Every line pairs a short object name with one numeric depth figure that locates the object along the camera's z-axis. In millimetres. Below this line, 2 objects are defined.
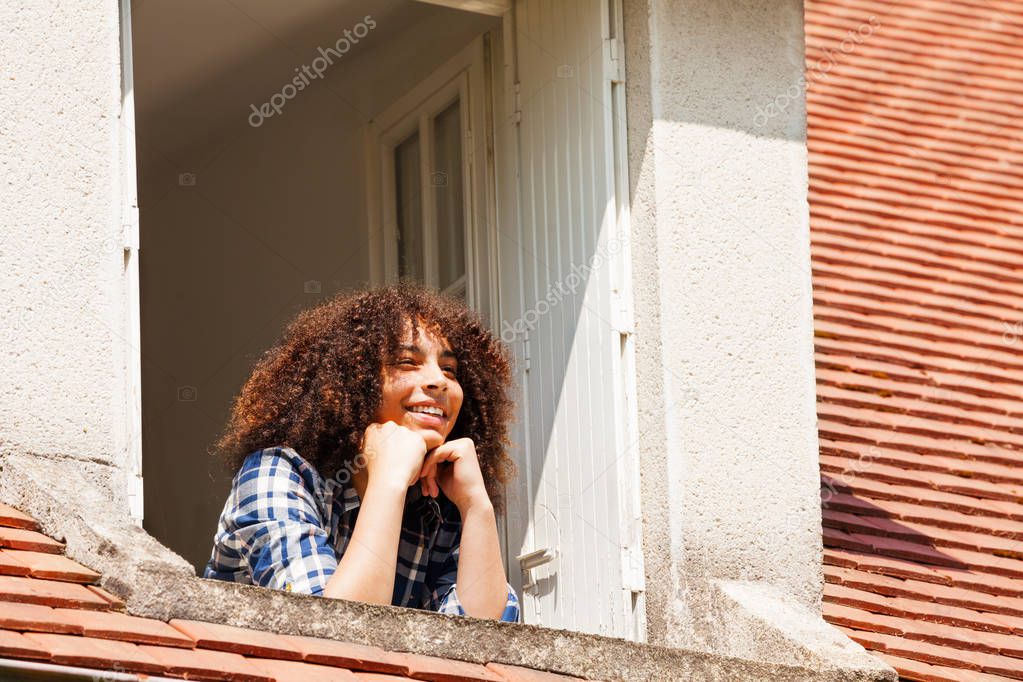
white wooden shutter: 12008
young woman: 10305
